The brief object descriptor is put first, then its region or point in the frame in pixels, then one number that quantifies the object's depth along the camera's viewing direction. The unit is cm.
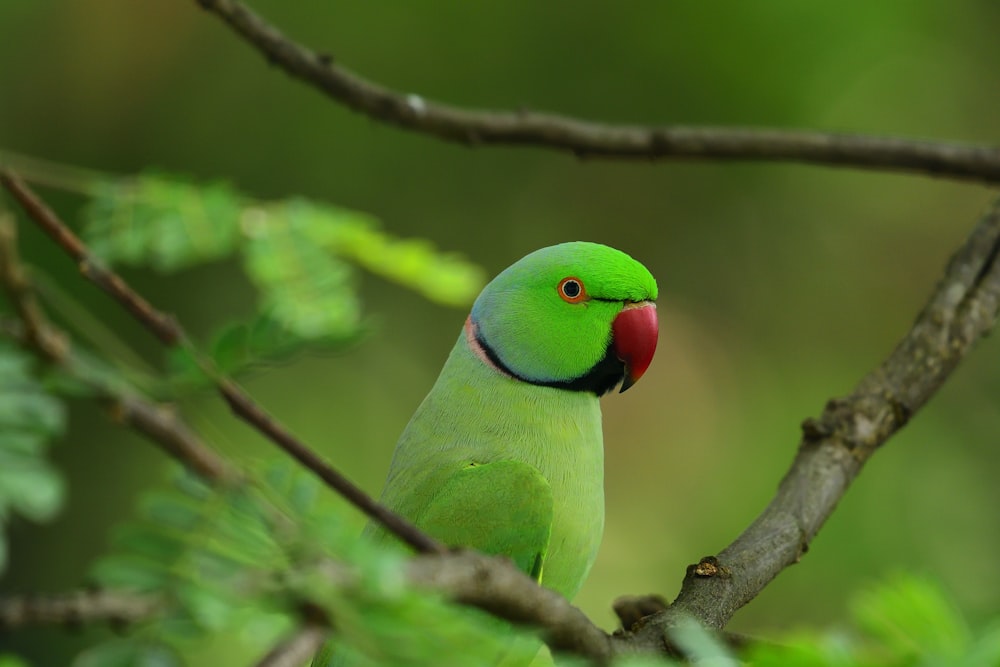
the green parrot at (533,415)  378
